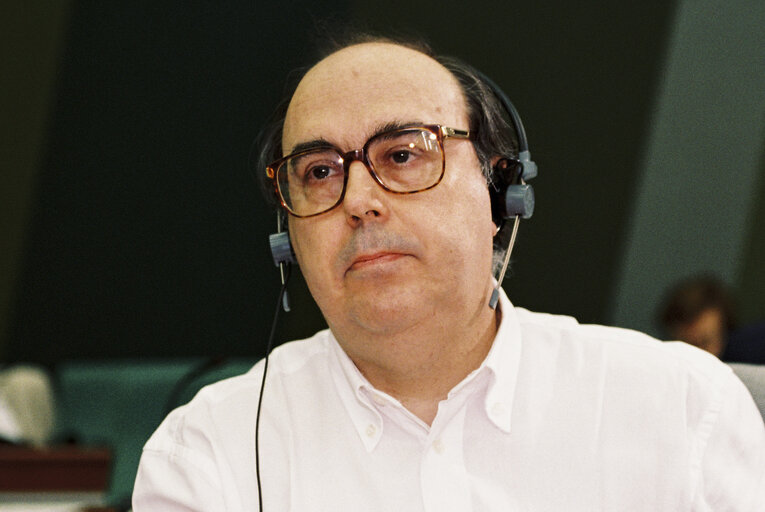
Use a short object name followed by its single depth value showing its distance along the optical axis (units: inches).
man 49.6
